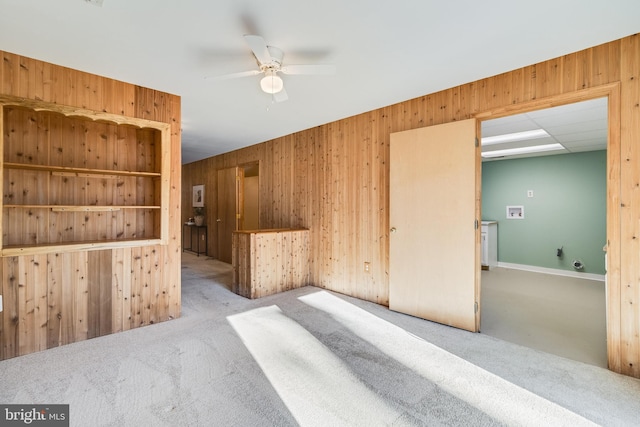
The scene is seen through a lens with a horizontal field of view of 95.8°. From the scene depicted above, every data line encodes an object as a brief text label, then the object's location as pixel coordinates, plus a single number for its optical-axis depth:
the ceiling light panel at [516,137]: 3.90
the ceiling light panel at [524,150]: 4.66
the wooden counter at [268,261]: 3.83
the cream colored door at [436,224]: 2.77
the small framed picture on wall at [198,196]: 7.07
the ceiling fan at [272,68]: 1.93
